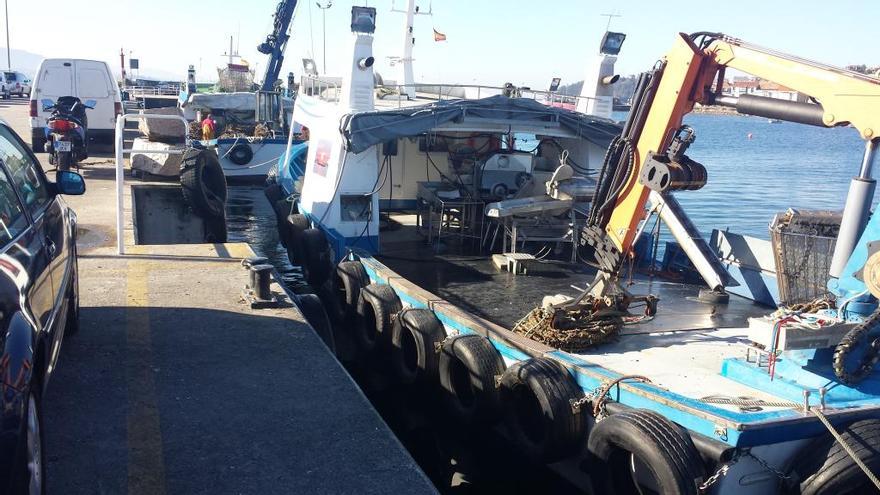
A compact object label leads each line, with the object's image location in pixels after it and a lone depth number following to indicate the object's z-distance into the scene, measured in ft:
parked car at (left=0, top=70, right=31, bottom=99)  163.53
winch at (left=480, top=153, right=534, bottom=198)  35.83
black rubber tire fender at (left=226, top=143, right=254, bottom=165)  68.95
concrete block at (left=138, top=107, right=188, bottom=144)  43.70
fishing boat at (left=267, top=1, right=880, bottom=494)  15.71
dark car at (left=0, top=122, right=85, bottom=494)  9.36
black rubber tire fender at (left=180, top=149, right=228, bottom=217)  33.78
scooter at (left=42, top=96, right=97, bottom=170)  40.39
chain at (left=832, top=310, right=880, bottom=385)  16.01
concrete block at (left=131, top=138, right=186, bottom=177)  40.75
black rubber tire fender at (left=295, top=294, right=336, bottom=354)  26.45
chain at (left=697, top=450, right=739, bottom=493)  14.85
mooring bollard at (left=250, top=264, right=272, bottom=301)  22.00
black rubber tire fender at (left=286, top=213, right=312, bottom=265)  35.83
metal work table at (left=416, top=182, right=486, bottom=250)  35.04
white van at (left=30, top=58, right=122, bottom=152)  50.67
